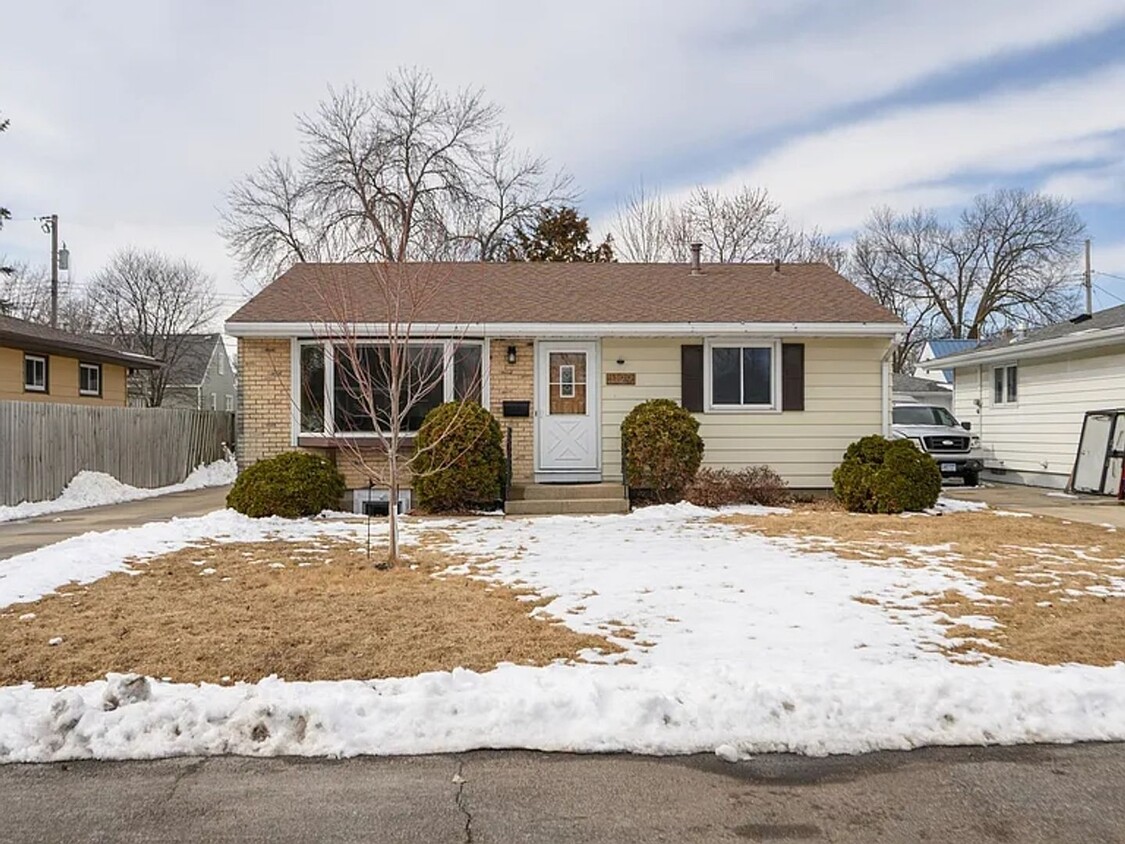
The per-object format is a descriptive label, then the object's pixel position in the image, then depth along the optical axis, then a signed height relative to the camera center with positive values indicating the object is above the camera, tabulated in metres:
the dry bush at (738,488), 11.74 -0.98
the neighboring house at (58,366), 17.73 +1.51
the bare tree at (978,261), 38.34 +8.31
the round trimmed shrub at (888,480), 11.34 -0.81
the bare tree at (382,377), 11.14 +0.77
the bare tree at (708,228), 29.41 +7.50
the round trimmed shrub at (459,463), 11.05 -0.55
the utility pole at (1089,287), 33.34 +5.87
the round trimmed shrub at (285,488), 10.48 -0.85
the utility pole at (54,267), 28.50 +5.92
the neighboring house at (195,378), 36.94 +2.43
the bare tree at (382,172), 28.22 +9.21
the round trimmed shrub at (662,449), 11.69 -0.37
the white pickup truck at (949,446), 16.48 -0.47
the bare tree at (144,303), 35.97 +5.66
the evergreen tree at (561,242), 28.14 +6.63
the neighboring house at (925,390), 30.94 +1.38
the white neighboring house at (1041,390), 14.94 +0.71
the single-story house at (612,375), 12.54 +0.81
